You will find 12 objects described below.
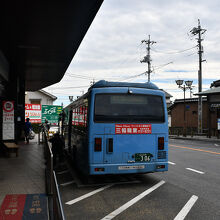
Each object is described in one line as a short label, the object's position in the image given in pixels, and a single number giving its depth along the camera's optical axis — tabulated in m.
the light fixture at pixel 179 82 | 26.29
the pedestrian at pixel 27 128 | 16.24
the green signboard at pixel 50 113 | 18.21
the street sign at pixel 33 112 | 22.71
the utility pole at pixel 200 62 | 27.30
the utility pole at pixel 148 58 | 38.71
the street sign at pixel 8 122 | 11.85
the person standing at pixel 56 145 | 9.47
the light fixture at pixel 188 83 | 26.06
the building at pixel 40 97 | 40.16
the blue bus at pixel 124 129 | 6.28
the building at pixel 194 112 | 25.23
